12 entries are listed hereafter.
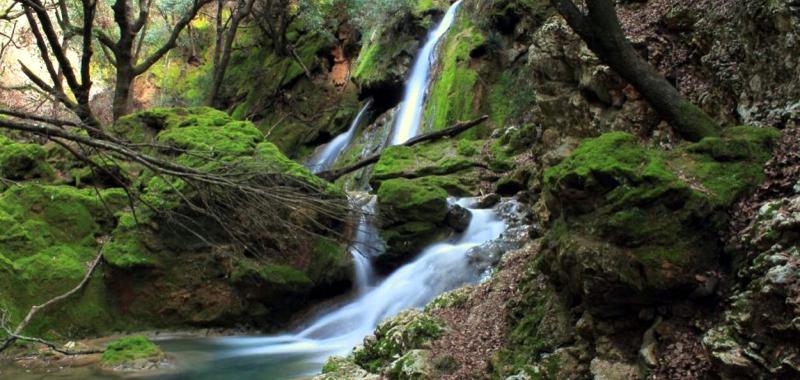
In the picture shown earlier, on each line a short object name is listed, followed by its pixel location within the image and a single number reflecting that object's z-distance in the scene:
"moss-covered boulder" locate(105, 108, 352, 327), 11.14
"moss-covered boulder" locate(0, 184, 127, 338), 10.12
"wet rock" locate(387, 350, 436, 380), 6.04
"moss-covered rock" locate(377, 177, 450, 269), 11.91
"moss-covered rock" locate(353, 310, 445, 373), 6.83
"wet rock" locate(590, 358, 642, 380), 4.60
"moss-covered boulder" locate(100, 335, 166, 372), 8.47
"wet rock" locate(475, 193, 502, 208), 12.44
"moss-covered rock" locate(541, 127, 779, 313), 4.61
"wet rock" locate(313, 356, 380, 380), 6.85
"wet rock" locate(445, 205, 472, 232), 11.94
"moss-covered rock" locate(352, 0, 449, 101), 20.23
